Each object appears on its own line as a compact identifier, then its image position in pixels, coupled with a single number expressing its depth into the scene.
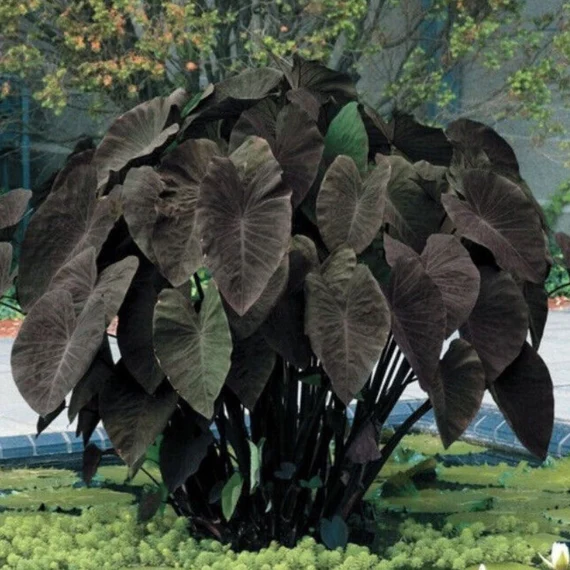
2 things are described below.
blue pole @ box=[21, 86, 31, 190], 13.52
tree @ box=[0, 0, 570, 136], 11.32
